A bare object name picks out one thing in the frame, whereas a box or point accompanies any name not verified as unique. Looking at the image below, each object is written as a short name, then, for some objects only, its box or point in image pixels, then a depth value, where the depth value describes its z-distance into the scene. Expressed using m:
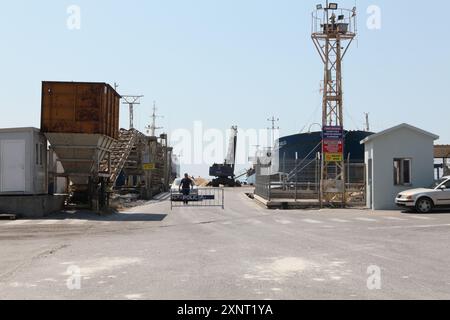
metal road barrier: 31.34
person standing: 31.42
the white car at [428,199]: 24.06
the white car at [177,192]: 34.76
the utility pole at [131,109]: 79.69
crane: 77.00
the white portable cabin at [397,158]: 26.72
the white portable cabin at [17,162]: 22.52
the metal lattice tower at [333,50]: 38.50
